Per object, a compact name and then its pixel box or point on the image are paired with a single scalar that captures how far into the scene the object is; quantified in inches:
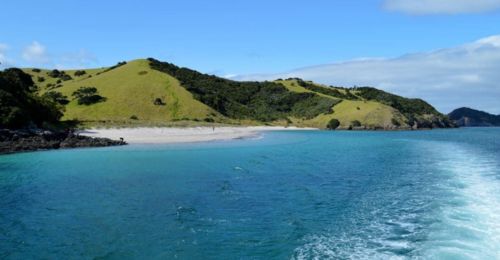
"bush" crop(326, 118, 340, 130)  6245.1
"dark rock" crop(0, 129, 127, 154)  2207.2
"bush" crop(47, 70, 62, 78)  6508.9
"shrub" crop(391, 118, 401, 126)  6234.7
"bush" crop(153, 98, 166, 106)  5310.0
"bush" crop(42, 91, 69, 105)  4830.2
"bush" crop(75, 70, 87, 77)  6702.8
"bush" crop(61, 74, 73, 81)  6380.4
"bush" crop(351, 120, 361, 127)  6131.9
